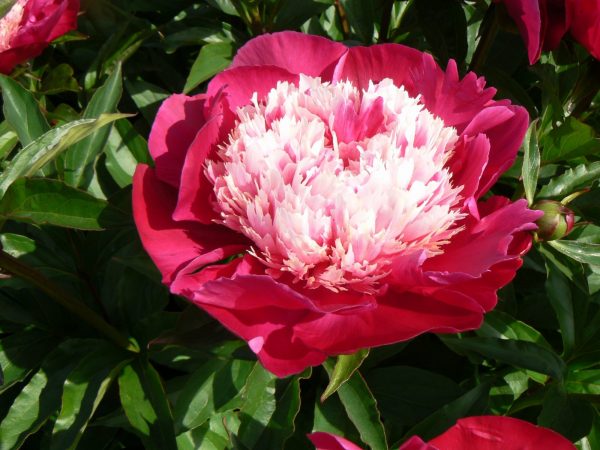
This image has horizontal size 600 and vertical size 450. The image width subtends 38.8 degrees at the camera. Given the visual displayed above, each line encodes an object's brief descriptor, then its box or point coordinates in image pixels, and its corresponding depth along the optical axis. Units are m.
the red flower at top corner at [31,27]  0.41
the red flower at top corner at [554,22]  0.33
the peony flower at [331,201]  0.27
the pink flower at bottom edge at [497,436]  0.27
